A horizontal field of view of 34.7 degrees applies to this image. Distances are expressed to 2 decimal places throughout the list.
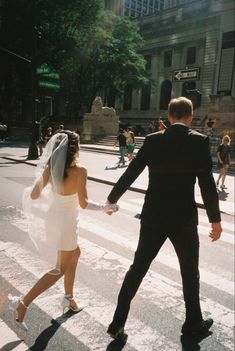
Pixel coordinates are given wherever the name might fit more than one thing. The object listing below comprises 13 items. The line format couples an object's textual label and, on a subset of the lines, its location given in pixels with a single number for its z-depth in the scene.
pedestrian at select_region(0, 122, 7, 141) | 35.96
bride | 3.51
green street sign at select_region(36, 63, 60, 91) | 19.40
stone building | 45.47
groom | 3.38
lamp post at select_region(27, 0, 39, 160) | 19.67
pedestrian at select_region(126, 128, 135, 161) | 21.25
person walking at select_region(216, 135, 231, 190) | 14.54
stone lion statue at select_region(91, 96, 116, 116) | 37.12
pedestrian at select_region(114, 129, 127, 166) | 20.53
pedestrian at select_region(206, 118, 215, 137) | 25.96
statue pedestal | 36.88
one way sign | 20.37
